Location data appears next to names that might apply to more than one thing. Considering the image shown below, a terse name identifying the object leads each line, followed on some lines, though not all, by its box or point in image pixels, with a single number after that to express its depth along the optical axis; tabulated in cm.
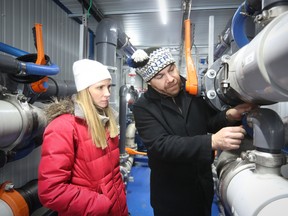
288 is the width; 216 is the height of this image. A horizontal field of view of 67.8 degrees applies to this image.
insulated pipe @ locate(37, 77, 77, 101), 196
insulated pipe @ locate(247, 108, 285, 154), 61
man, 114
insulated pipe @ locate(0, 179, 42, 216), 135
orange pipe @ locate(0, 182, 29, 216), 138
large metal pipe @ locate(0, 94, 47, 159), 122
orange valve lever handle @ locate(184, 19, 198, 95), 102
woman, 102
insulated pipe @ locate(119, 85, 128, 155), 295
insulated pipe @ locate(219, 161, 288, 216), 46
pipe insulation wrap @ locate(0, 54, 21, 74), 123
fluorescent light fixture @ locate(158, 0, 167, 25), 254
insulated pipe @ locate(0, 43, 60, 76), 125
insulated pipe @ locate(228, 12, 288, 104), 37
